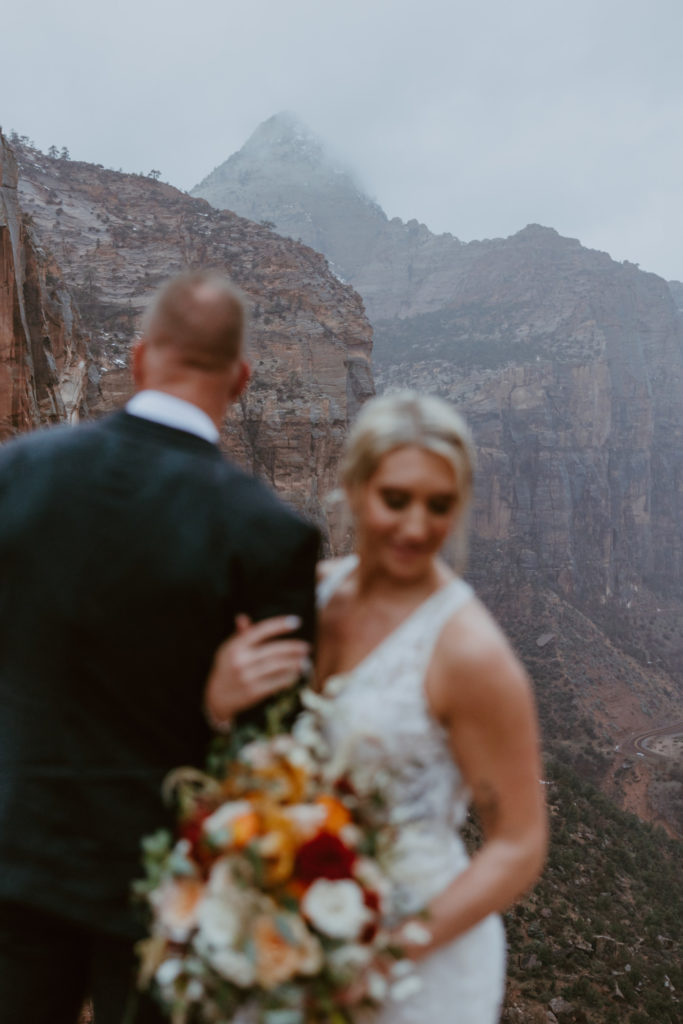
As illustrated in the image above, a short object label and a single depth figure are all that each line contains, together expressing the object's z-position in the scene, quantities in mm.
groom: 1764
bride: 1769
